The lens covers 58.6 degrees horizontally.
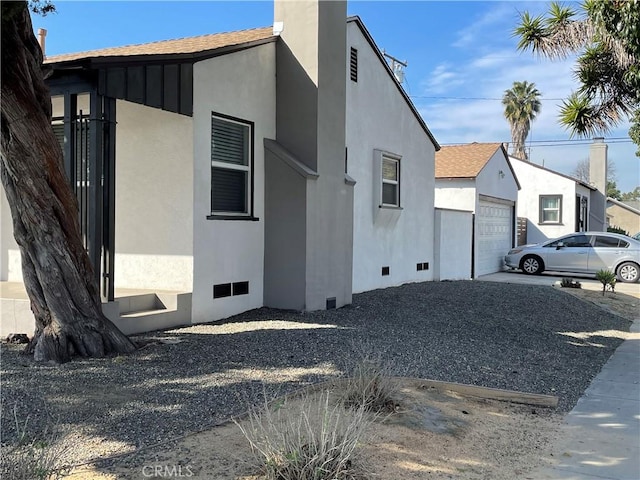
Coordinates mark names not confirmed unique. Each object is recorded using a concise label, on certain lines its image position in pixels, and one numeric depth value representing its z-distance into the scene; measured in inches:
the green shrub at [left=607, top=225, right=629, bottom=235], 1231.5
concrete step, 300.4
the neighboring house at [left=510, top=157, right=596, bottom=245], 1026.7
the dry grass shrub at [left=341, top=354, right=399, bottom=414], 191.0
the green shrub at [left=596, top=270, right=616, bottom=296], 579.2
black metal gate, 275.3
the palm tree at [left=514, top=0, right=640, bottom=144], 371.6
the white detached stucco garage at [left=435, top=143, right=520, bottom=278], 772.6
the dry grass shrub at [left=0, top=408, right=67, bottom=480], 119.0
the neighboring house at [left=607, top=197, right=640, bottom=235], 1672.0
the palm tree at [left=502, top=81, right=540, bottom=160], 1732.3
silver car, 746.8
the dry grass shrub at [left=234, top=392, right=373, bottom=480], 134.0
